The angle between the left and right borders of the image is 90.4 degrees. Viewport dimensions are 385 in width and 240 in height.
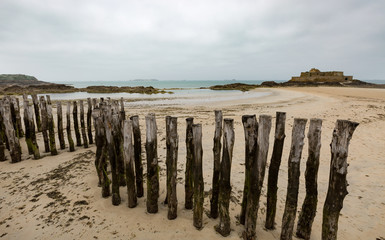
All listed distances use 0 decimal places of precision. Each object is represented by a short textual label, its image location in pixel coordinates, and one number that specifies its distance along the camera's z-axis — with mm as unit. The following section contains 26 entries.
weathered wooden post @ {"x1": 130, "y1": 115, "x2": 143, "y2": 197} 3898
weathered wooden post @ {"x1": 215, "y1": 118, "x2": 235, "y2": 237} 3172
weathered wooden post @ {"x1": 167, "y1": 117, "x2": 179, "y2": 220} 3428
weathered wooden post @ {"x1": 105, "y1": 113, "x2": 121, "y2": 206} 3906
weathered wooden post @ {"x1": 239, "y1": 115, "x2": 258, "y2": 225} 3059
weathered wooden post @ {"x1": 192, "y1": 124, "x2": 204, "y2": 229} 3335
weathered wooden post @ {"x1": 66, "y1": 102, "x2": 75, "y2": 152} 6908
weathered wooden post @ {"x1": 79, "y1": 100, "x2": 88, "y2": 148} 7348
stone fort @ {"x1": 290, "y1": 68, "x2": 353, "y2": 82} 65750
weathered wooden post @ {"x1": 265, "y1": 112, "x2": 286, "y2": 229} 2959
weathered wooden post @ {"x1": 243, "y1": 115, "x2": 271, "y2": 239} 2977
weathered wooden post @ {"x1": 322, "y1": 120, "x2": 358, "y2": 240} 2621
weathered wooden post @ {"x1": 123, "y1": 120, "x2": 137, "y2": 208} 3695
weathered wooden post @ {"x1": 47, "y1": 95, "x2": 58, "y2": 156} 6511
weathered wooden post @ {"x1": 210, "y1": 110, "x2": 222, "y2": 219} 3397
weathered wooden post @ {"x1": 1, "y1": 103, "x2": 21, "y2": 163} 5961
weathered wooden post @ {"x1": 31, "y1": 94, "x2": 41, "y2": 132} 9323
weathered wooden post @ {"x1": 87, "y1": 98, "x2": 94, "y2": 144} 7699
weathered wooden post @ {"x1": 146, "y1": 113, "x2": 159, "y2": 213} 3524
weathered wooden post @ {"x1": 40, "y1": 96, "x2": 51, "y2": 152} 6527
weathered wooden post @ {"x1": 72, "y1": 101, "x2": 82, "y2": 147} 7558
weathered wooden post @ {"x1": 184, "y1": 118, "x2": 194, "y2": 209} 3451
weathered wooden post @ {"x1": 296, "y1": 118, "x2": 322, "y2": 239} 2826
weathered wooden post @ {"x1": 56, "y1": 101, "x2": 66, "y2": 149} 7096
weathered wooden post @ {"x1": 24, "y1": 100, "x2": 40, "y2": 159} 6111
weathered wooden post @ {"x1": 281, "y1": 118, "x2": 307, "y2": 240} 2834
